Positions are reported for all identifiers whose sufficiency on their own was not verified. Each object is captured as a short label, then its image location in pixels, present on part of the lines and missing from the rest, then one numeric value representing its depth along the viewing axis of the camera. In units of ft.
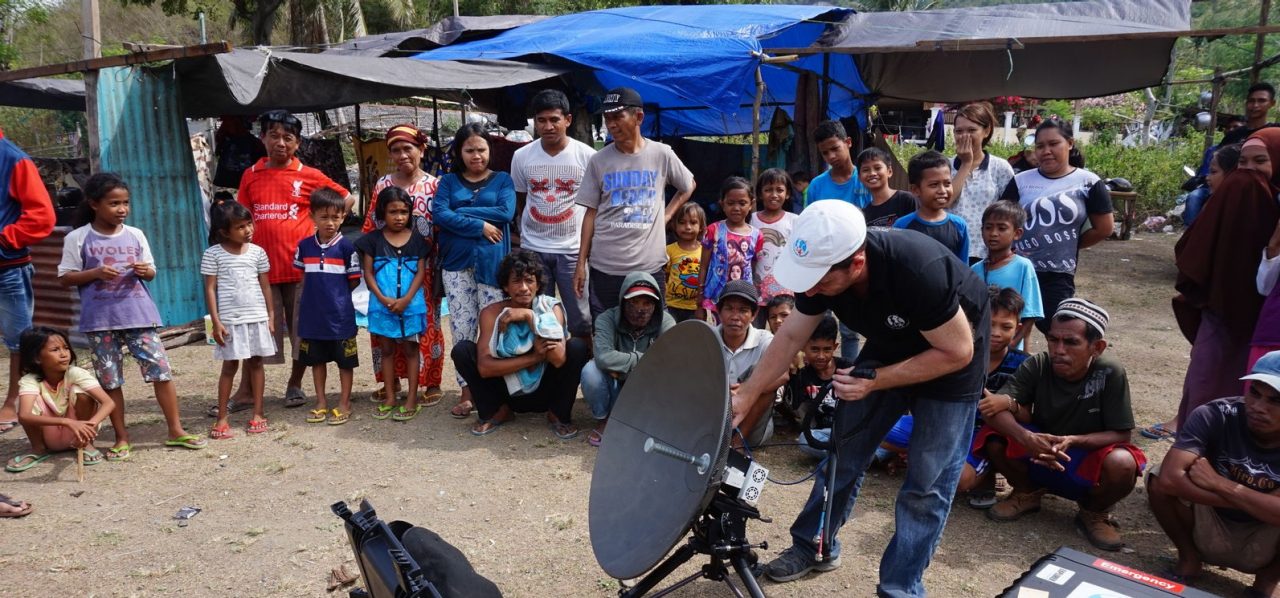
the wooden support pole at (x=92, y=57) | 19.47
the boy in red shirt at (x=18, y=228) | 14.69
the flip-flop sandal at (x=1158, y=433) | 15.90
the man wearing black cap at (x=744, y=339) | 14.98
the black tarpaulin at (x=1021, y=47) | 23.11
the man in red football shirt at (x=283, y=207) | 17.76
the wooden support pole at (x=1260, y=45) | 24.59
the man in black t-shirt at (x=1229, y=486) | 9.78
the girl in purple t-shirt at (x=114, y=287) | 14.69
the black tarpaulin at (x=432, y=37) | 34.50
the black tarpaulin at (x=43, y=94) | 37.37
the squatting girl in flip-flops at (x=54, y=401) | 14.12
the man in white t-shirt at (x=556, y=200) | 16.97
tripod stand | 8.37
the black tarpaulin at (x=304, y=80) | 19.10
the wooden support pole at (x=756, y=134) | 22.21
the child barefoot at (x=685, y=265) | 17.71
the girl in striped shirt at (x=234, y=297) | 16.06
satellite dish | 7.66
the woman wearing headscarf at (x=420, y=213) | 17.51
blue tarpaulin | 27.55
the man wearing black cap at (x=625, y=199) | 15.92
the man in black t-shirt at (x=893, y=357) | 8.05
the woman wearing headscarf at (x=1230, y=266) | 12.78
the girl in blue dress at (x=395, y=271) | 17.01
